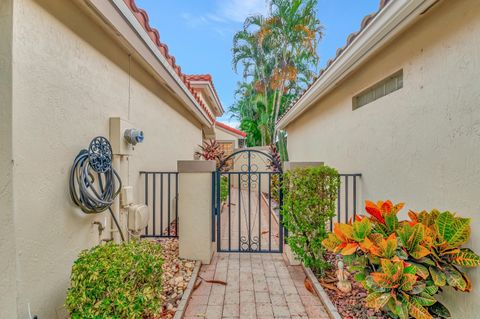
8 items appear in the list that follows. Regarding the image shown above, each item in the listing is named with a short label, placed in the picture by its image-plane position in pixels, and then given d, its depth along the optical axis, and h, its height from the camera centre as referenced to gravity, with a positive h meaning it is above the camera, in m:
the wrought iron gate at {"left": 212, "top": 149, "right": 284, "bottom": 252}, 4.73 -1.84
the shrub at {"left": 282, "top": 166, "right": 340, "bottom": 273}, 3.78 -0.78
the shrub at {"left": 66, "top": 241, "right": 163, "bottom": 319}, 2.18 -1.19
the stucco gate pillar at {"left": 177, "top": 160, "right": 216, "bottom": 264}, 4.35 -0.92
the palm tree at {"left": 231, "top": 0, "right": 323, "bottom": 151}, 14.95 +7.12
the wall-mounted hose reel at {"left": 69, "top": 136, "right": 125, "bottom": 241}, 2.78 -0.26
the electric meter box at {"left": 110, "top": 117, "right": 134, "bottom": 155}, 3.63 +0.34
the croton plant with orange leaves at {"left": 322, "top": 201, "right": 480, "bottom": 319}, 2.16 -0.95
